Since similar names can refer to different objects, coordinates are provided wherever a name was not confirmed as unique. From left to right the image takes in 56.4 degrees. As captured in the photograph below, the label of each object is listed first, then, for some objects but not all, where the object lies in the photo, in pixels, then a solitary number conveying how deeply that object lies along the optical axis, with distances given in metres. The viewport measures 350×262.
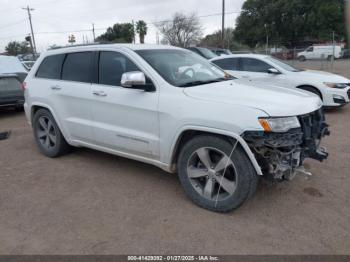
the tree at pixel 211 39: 57.69
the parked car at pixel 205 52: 15.62
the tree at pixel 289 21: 48.56
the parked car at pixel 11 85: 8.62
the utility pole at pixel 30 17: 49.22
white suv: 3.17
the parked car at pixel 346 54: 37.31
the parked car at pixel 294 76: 7.92
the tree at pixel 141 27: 67.88
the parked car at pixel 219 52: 18.16
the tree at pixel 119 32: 65.62
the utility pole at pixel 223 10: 30.75
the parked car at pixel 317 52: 36.06
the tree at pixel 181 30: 57.50
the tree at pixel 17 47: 81.36
